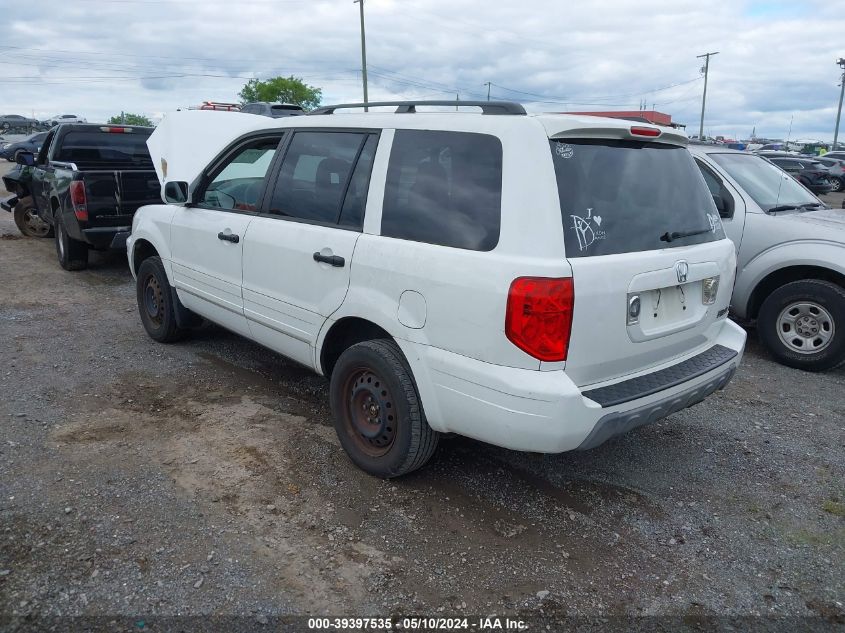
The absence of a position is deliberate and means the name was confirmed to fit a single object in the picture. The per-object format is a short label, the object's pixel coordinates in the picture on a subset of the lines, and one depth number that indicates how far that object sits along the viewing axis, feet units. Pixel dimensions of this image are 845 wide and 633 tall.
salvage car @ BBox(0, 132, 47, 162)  71.14
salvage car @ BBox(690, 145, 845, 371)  17.97
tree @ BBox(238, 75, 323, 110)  199.41
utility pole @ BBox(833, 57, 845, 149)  192.95
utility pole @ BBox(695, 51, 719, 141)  209.60
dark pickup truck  26.66
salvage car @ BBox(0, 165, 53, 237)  35.65
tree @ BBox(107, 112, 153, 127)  219.10
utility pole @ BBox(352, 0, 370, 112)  122.42
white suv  9.30
